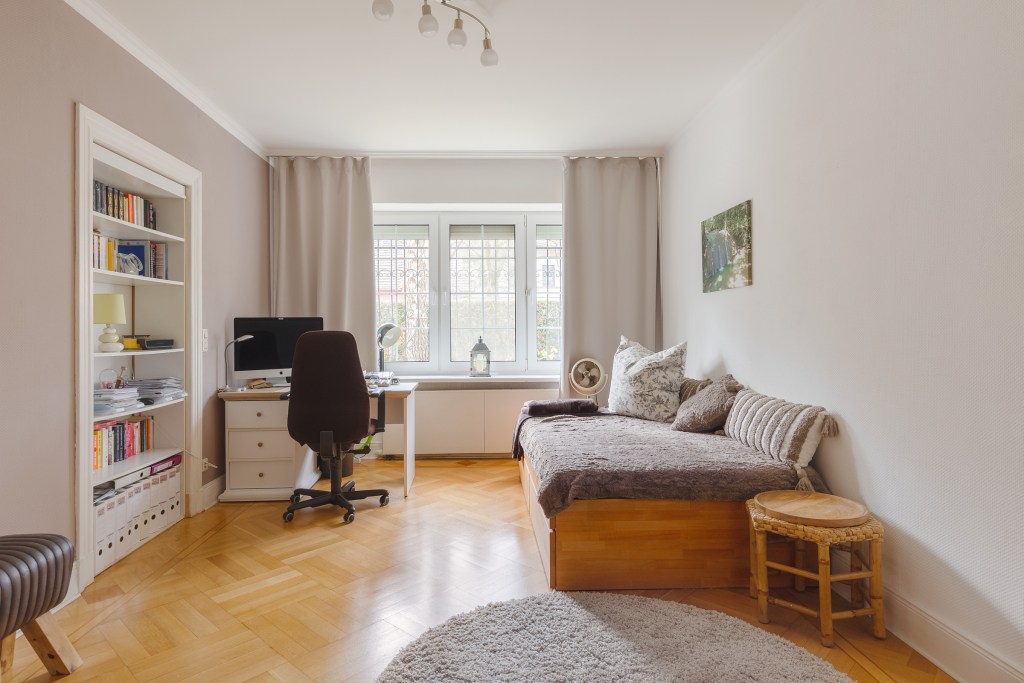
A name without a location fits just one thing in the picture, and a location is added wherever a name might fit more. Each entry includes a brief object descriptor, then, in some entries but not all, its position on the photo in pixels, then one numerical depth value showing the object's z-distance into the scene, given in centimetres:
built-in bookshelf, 234
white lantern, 469
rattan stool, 179
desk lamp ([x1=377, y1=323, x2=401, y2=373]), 427
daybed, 222
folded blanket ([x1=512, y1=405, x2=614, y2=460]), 354
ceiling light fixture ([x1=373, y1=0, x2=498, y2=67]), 221
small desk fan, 428
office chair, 301
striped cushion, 226
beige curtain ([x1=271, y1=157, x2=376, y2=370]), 435
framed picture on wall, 298
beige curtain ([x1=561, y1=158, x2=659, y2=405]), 443
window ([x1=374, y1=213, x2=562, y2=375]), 490
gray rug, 165
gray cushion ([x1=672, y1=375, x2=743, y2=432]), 290
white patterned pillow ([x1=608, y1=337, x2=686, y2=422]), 338
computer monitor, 364
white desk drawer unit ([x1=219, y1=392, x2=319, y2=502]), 348
